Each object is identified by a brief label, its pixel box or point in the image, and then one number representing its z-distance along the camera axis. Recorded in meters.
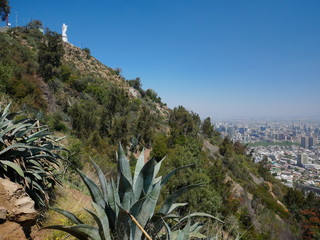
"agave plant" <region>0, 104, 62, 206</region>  2.73
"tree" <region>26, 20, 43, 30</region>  36.58
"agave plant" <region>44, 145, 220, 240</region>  1.85
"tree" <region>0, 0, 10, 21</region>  29.22
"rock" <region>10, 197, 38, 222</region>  2.23
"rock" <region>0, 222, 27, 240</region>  2.06
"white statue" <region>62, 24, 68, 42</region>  40.94
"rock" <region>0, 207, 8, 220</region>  2.12
